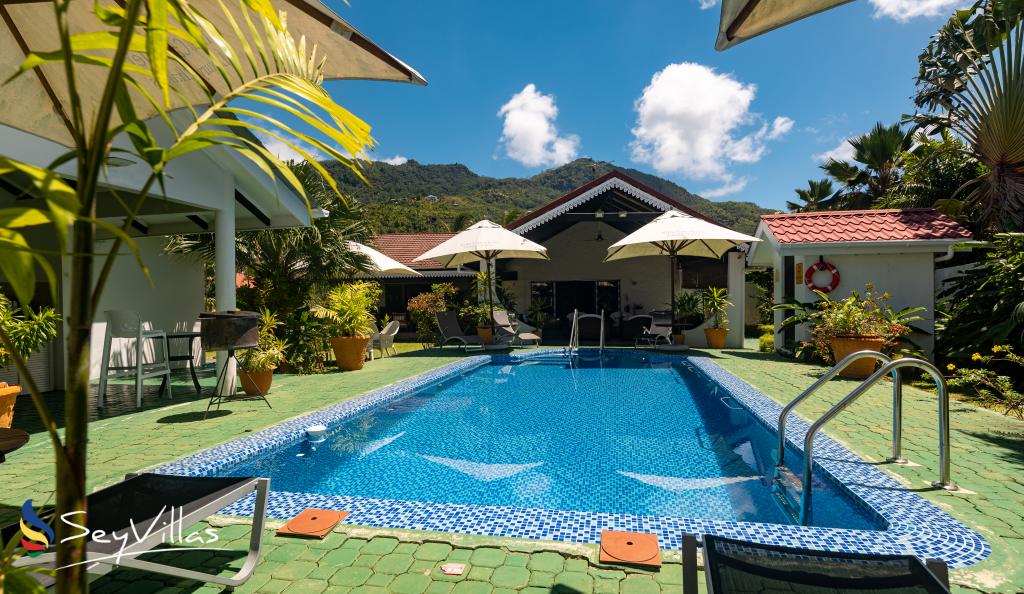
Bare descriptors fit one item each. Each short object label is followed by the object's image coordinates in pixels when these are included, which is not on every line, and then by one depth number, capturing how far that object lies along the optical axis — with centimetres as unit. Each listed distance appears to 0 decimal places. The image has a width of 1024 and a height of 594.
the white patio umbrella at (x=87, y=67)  226
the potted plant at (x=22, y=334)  524
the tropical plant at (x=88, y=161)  82
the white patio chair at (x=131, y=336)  721
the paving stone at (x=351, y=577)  272
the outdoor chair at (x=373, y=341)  1256
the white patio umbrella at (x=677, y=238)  1208
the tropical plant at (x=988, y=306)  731
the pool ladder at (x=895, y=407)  367
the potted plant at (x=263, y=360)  741
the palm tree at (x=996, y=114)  980
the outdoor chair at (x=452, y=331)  1385
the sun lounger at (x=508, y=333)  1432
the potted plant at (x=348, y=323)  1053
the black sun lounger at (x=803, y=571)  195
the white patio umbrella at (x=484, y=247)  1310
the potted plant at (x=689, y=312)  1534
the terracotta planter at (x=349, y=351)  1055
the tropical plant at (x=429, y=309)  1731
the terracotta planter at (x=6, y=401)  541
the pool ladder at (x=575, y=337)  1380
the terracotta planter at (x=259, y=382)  761
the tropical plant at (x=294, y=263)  1041
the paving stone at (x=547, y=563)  283
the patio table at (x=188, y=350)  789
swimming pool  340
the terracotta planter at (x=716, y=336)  1443
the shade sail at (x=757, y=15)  327
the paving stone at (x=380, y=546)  306
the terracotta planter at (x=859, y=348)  892
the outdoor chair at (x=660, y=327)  1377
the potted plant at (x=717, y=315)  1438
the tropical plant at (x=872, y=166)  2142
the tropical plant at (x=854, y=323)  933
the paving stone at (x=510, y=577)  269
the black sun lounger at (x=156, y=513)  221
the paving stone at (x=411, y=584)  264
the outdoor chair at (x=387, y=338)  1309
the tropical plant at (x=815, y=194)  2789
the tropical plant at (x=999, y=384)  604
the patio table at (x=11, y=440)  276
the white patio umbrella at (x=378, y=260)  1274
